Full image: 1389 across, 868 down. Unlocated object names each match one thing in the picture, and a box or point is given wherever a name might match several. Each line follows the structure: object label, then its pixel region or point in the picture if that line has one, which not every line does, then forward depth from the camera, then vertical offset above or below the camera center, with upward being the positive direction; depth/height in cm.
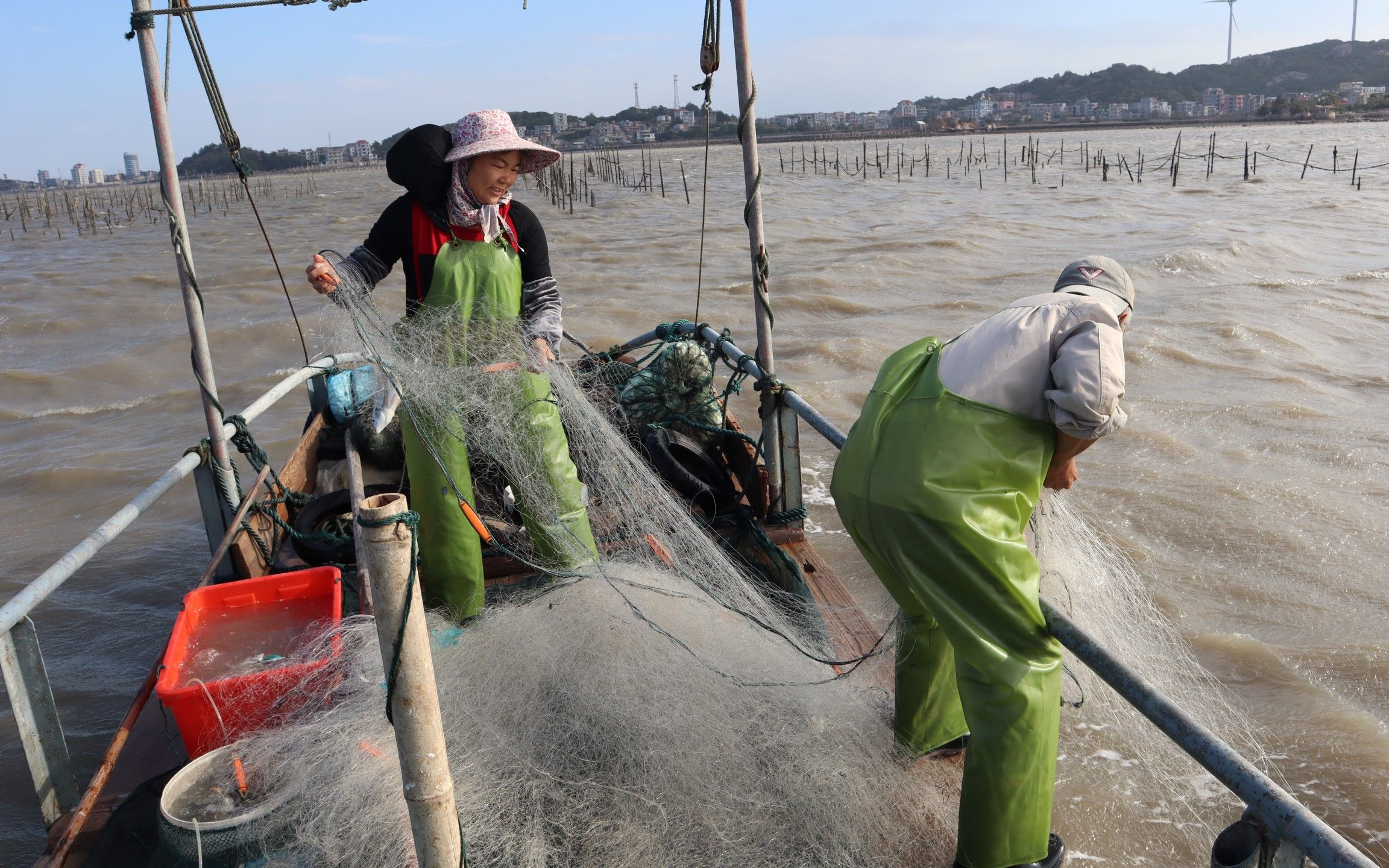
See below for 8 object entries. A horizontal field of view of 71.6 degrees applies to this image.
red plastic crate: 258 -127
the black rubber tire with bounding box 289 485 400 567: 412 -137
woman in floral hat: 315 -28
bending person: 207 -74
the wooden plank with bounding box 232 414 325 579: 377 -129
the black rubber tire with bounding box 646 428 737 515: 436 -130
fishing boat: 166 -118
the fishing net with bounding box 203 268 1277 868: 223 -134
